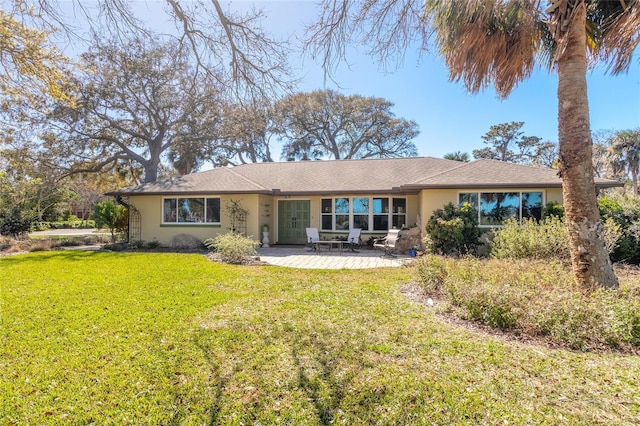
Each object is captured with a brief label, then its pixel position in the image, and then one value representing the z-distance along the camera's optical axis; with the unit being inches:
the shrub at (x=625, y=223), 365.7
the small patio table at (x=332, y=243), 508.7
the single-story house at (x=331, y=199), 472.4
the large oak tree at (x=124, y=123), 788.6
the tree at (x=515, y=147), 1427.2
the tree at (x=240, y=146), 947.1
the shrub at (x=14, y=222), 610.2
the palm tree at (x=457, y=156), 1013.2
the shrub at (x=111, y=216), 625.4
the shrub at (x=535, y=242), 321.7
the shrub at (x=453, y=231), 422.9
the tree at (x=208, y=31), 192.2
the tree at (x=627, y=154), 990.4
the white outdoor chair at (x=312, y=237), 537.0
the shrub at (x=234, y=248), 405.4
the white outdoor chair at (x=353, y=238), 525.3
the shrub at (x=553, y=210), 417.4
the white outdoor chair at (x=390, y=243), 466.6
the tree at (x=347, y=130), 1294.3
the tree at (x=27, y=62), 227.5
